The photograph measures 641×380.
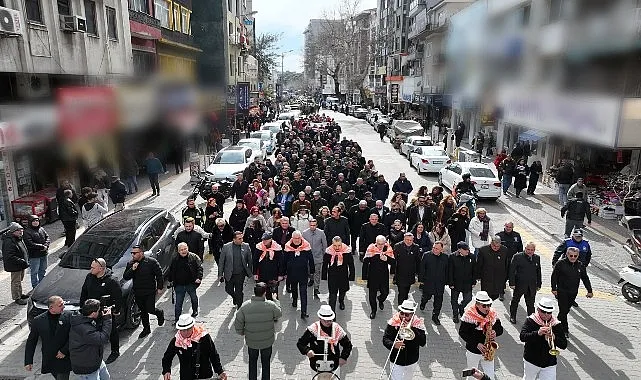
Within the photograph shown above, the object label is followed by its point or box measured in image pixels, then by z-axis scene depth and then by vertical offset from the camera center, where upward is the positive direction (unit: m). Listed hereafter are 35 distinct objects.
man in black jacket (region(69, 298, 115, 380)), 5.52 -2.91
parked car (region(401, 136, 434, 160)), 26.91 -3.17
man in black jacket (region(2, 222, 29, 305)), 8.44 -2.95
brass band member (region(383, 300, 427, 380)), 5.71 -3.05
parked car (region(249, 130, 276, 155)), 28.68 -3.11
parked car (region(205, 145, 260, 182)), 18.43 -3.11
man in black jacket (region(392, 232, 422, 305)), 8.52 -3.09
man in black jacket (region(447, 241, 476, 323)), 8.23 -3.15
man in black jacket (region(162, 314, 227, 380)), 5.46 -3.05
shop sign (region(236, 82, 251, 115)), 37.81 -0.83
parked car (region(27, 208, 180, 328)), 7.52 -2.94
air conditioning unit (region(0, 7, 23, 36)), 11.71 +1.63
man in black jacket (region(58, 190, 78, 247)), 11.55 -3.05
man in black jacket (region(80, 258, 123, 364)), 6.79 -2.82
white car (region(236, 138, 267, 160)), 23.90 -2.92
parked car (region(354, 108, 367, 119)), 62.03 -3.34
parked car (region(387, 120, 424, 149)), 32.28 -2.98
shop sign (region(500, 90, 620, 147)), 13.07 -0.86
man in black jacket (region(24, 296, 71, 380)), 5.69 -2.96
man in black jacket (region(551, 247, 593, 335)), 7.80 -3.14
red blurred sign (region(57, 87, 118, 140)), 14.07 -0.74
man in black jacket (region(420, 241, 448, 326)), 8.28 -3.17
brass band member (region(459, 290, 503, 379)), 6.02 -3.07
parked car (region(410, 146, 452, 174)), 22.73 -3.43
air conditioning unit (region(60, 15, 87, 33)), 14.78 +1.99
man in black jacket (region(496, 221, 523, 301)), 8.96 -2.88
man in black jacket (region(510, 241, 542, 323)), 8.12 -3.17
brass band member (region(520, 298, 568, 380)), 5.78 -3.08
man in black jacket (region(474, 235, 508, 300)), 8.25 -3.09
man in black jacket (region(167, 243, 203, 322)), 7.96 -3.07
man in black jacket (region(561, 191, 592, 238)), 11.94 -3.12
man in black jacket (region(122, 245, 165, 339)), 7.54 -3.01
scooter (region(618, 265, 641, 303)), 9.30 -3.81
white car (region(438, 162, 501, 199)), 17.30 -3.35
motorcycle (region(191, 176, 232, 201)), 16.63 -3.52
